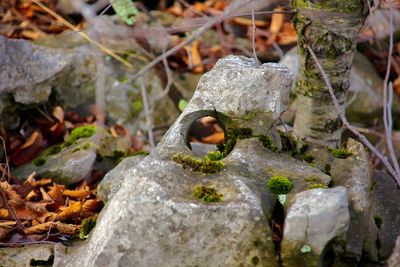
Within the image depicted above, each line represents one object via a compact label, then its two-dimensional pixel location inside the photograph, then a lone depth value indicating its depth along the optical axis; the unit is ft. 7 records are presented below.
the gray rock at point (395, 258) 16.52
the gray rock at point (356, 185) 17.48
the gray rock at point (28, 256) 19.20
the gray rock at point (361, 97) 35.78
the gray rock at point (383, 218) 18.24
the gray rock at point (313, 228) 15.99
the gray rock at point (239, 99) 19.80
